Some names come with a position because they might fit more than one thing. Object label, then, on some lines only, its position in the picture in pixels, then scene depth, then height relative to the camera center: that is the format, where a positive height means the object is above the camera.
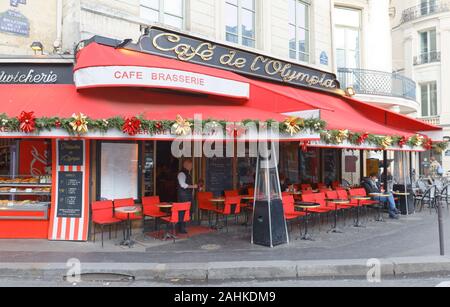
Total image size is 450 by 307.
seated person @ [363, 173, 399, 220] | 11.19 -0.88
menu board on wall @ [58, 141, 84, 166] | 8.03 +0.30
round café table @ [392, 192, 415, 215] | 11.74 -0.89
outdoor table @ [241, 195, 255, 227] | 9.80 -1.07
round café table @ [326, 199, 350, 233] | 9.20 -0.95
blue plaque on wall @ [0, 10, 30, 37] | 8.40 +3.27
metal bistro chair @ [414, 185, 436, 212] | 12.75 -1.13
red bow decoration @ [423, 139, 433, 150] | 12.43 +0.72
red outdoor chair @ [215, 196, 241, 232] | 8.80 -0.95
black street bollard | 6.47 -1.11
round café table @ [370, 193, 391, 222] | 10.76 -0.85
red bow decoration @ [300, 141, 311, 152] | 7.89 +0.47
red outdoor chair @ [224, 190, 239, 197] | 10.10 -0.72
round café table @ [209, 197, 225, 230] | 9.05 -0.93
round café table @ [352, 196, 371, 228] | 9.87 -0.99
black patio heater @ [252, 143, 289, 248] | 7.54 -0.80
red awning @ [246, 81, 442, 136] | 10.21 +1.56
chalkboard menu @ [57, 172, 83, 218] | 7.97 -0.61
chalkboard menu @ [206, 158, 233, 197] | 10.46 -0.24
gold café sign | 8.52 +2.85
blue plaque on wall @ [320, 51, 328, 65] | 14.12 +4.09
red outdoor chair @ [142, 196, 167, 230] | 8.34 -0.93
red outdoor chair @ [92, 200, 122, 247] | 7.64 -0.96
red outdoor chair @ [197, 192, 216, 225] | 9.40 -0.89
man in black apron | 8.61 -0.49
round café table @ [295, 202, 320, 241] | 8.21 -0.92
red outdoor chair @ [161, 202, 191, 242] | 7.72 -1.00
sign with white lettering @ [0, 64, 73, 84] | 8.23 +2.05
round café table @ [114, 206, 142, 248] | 7.55 -1.12
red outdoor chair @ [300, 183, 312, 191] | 11.80 -0.66
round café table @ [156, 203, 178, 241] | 7.97 -1.48
